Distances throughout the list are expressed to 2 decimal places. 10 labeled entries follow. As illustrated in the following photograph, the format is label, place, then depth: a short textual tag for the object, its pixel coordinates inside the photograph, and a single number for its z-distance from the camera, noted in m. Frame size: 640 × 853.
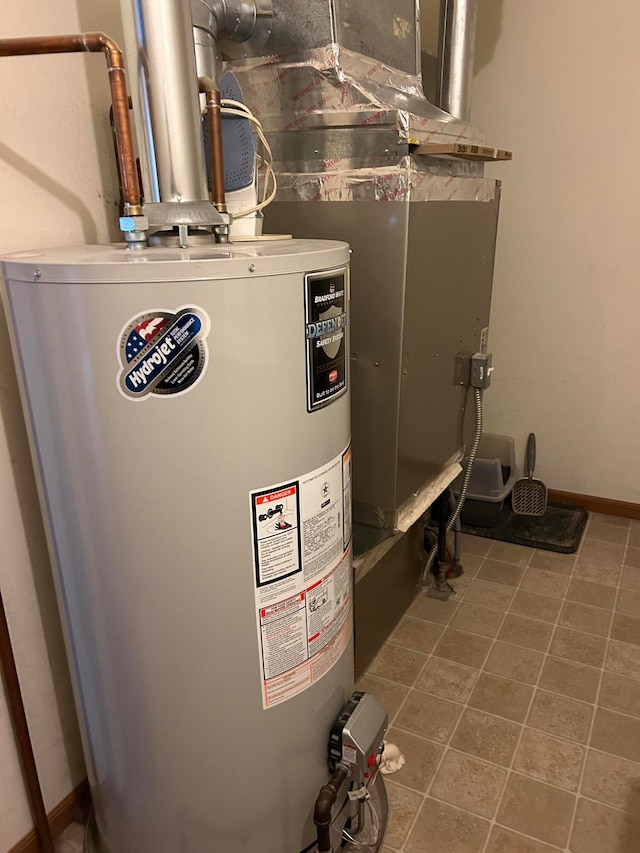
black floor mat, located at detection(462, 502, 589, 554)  2.48
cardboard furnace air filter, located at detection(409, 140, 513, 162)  1.37
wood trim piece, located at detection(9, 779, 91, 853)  1.31
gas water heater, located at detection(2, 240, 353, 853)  0.83
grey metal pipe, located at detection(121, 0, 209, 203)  0.92
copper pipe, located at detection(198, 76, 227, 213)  1.10
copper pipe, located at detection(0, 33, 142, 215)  0.92
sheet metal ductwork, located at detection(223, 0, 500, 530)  1.37
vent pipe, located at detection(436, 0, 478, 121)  1.89
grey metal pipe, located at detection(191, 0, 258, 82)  1.23
